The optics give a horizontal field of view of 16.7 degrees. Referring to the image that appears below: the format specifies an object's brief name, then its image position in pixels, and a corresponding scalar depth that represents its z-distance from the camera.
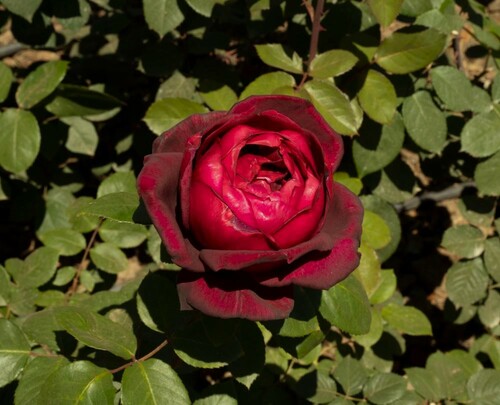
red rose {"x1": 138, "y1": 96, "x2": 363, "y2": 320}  0.83
